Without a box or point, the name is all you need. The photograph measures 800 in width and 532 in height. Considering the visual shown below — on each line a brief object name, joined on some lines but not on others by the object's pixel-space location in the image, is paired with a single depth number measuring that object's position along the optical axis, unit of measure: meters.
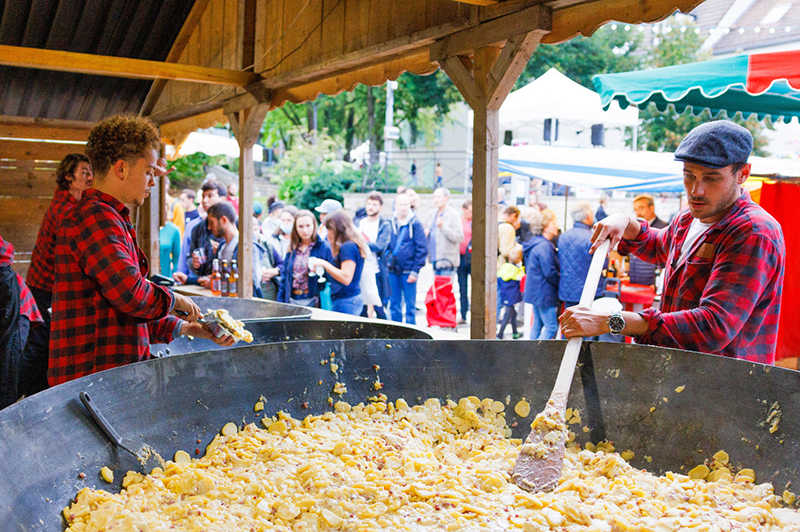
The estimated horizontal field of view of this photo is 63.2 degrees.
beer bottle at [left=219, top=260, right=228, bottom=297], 5.67
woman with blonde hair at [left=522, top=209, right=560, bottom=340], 6.21
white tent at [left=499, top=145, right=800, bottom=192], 7.23
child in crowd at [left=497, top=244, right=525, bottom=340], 7.10
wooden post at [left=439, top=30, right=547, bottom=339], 3.39
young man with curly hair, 2.00
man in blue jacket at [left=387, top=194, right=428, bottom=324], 6.97
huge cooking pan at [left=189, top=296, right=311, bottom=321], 3.28
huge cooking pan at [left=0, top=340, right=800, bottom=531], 1.44
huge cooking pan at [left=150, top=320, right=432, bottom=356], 2.82
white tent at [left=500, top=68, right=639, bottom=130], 7.37
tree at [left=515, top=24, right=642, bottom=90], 20.33
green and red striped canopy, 3.85
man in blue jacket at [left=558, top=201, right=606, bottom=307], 5.96
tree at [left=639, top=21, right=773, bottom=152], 18.64
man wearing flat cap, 1.87
